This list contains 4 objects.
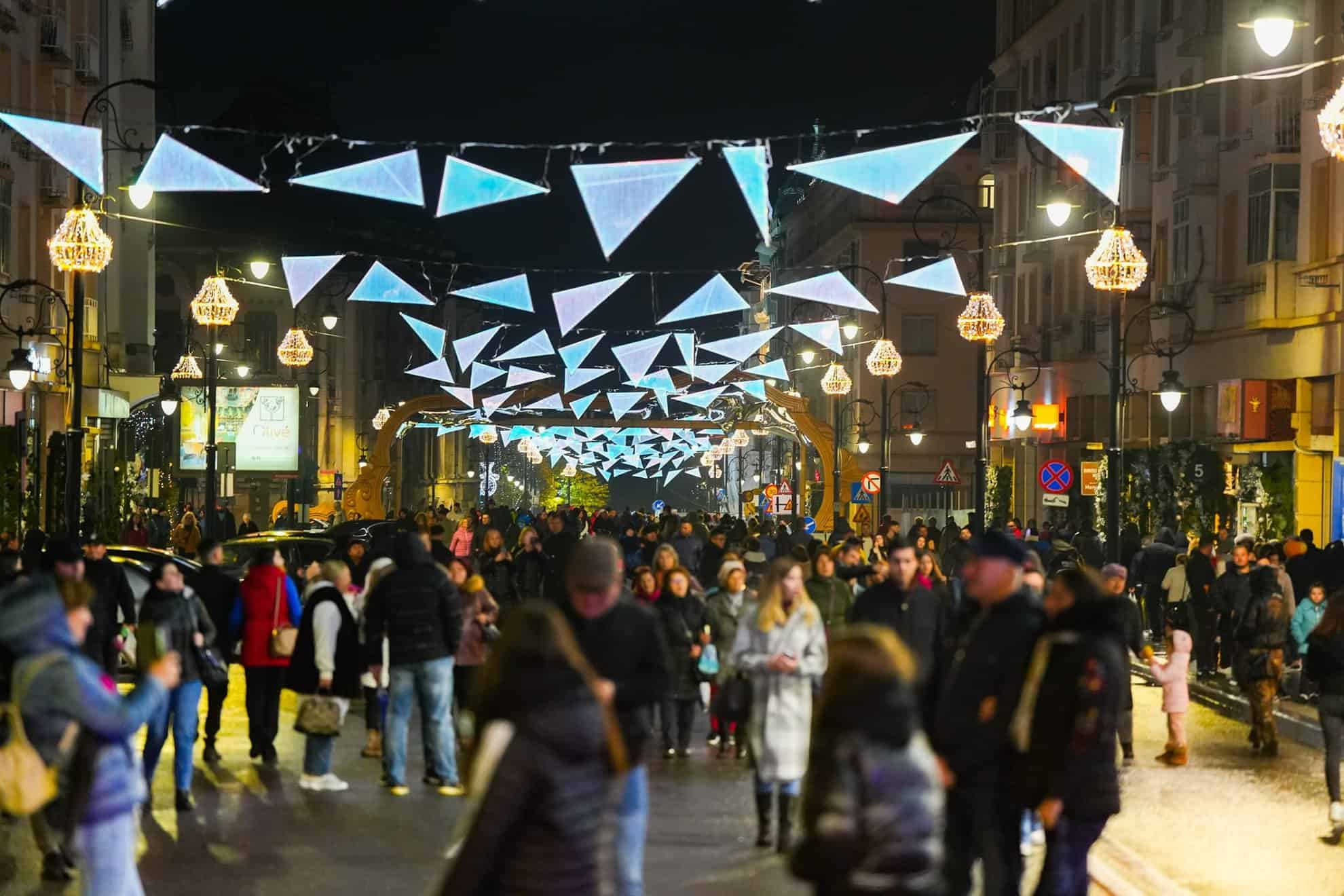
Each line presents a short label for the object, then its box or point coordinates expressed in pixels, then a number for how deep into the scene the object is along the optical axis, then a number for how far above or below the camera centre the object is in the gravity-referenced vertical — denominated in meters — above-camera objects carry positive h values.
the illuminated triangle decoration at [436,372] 60.95 +2.14
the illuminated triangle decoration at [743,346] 51.75 +2.72
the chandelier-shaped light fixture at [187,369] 57.78 +1.88
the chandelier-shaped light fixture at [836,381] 59.57 +1.85
